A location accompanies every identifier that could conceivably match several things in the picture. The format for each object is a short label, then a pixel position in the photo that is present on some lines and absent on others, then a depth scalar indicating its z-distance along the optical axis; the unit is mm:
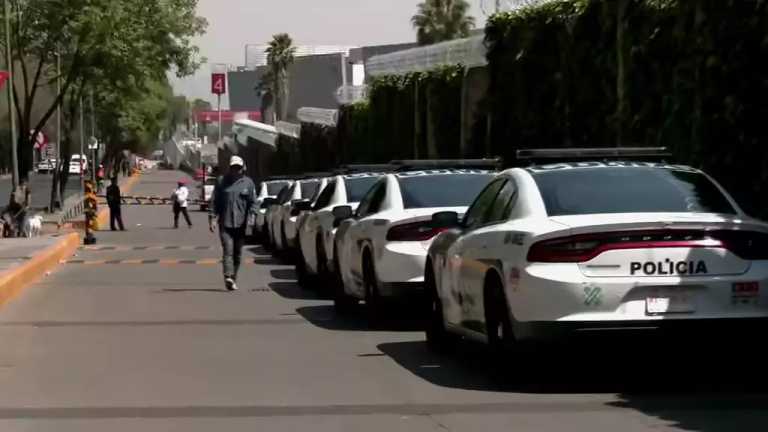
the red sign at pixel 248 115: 183200
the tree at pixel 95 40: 51125
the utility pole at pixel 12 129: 42988
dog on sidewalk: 41188
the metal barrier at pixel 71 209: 58619
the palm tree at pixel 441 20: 94688
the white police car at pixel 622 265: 10336
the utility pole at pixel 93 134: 78438
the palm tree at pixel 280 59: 131875
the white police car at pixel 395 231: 15203
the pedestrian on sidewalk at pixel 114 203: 51125
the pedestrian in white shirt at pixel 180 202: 53612
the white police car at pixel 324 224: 20016
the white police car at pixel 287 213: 28859
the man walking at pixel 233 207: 21422
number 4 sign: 114250
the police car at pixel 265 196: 36250
